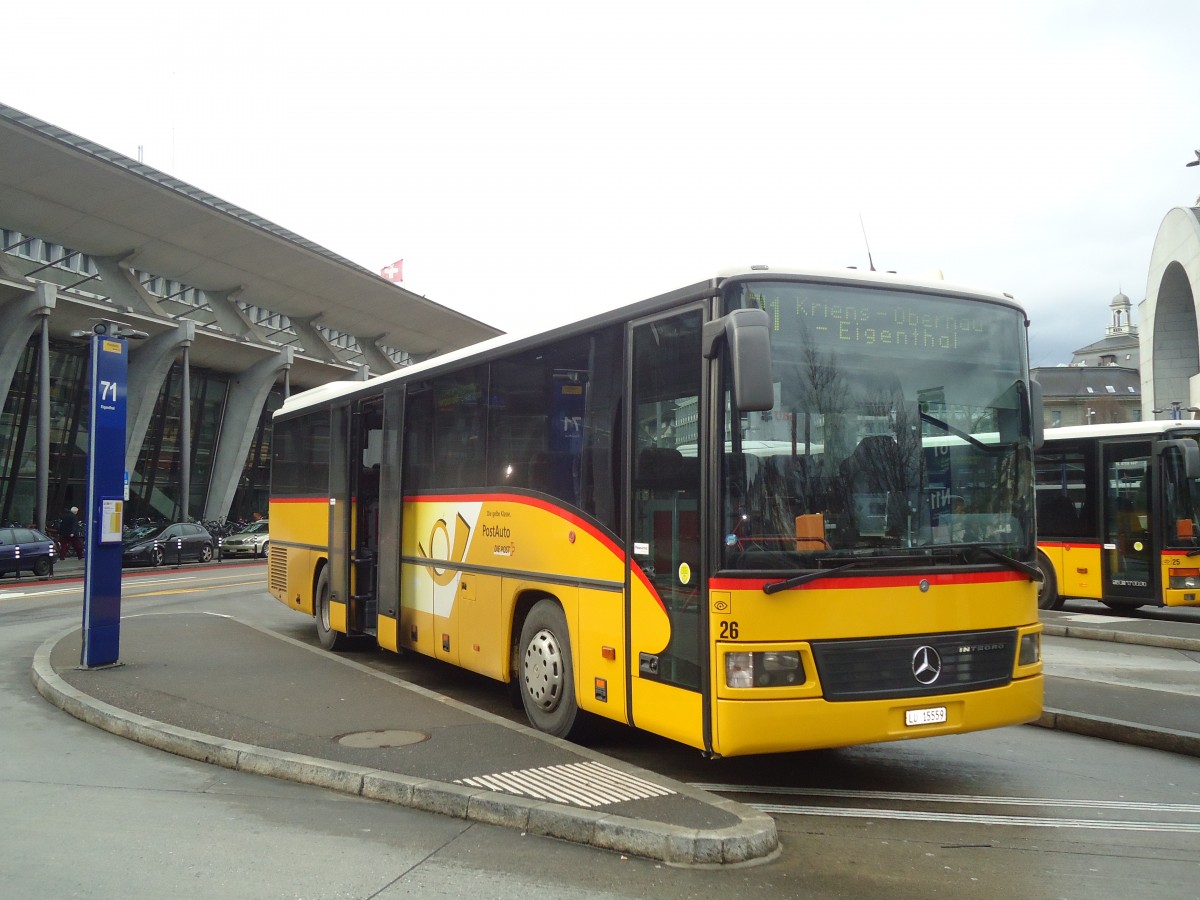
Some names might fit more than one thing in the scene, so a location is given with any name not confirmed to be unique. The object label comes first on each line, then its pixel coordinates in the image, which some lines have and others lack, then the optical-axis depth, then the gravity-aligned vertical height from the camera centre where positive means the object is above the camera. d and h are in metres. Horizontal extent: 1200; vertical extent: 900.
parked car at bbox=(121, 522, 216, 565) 36.44 -1.14
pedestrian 39.97 -0.65
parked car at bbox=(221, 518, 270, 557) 43.41 -1.30
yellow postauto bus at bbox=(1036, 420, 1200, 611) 16.19 -0.05
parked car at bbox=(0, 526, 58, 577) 29.48 -1.10
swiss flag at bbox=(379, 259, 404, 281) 79.69 +18.54
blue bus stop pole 10.88 +0.09
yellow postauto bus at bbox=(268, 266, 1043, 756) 6.04 -0.03
